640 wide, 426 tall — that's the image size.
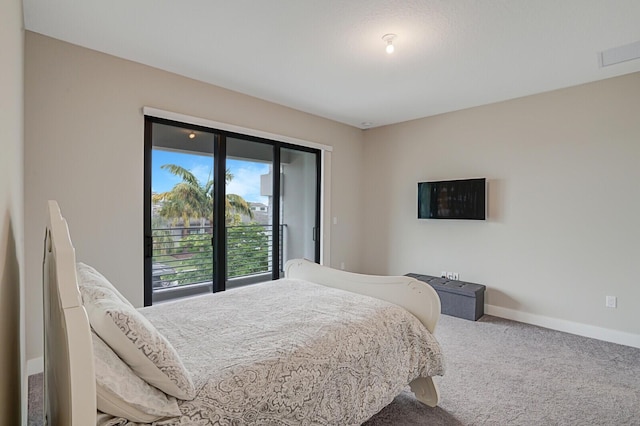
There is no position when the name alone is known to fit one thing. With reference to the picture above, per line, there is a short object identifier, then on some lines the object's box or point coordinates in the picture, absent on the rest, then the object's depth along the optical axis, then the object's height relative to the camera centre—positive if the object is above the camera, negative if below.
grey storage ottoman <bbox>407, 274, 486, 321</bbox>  3.74 -1.03
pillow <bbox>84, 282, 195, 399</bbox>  1.01 -0.43
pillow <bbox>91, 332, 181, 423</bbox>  0.94 -0.55
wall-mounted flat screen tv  3.98 +0.18
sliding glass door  3.21 +0.06
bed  0.90 -0.61
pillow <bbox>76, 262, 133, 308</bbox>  1.15 -0.28
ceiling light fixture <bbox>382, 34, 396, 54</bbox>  2.42 +1.33
